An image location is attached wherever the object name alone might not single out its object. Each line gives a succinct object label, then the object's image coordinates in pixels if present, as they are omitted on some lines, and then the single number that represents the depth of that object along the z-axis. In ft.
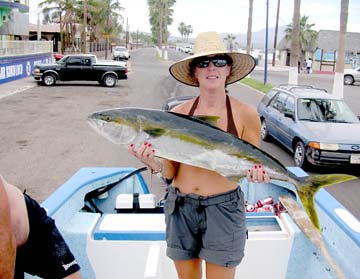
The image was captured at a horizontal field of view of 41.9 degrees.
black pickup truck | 83.17
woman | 9.37
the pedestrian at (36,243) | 7.23
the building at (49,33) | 188.34
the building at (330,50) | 178.50
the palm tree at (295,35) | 79.63
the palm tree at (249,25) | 122.11
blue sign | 81.37
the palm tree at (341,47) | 65.98
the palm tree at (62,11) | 181.06
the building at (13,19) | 91.48
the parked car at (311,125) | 30.17
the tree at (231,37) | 366.10
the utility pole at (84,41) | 151.14
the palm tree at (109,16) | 232.12
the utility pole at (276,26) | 178.56
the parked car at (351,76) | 119.96
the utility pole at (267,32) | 89.45
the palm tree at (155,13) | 396.74
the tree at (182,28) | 611.47
